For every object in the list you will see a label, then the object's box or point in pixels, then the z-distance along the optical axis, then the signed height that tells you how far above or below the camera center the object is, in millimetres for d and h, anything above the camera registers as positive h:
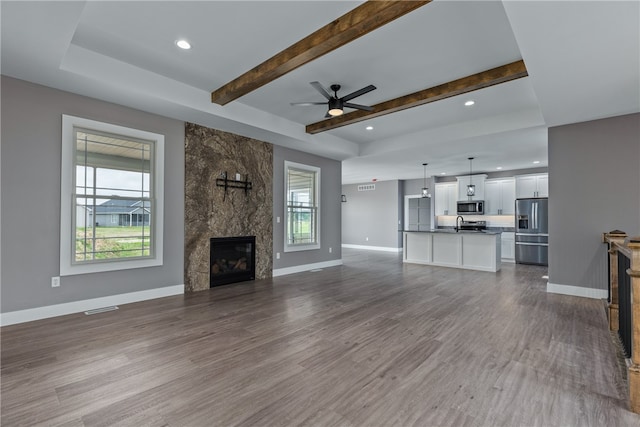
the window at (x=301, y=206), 6887 +220
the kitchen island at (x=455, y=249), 7090 -838
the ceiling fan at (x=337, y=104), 3951 +1533
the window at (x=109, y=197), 3867 +253
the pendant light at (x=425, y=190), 8766 +819
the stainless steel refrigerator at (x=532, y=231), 7988 -400
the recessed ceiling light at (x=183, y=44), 3281 +1907
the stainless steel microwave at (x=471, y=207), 9586 +298
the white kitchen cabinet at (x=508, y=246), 8938 -890
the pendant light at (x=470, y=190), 9203 +808
